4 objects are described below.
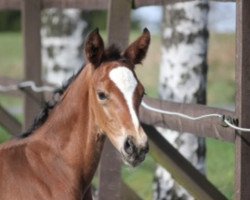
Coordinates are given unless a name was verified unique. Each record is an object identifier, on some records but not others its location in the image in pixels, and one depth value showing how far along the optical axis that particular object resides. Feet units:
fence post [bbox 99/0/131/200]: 37.60
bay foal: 29.32
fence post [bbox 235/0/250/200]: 30.37
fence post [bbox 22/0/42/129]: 44.43
